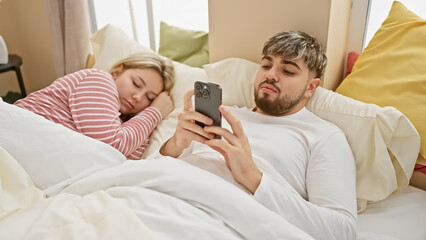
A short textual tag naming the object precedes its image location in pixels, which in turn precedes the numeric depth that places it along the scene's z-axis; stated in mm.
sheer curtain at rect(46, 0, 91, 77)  2129
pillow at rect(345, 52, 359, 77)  1507
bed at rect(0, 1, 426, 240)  787
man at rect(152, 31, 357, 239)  939
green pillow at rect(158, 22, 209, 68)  1892
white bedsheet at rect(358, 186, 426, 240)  1039
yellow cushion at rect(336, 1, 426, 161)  1185
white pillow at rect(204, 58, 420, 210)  1126
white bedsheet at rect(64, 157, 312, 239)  805
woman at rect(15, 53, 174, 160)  1343
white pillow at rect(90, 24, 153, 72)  1879
